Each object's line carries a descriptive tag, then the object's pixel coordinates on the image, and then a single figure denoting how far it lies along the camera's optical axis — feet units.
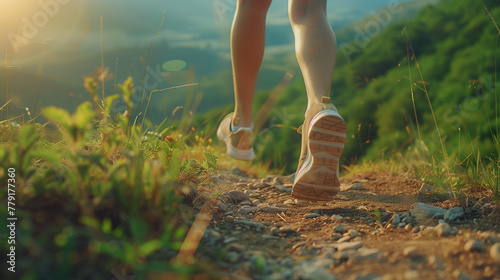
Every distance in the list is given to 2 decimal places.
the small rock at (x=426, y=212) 4.89
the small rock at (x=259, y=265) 3.14
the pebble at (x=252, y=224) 4.63
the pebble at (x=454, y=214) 4.74
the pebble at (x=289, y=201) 6.42
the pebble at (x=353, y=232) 4.42
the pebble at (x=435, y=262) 3.20
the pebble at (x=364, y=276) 3.06
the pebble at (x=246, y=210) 5.57
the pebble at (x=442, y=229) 4.08
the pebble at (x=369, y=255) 3.42
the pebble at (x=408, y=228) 4.58
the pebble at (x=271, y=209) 5.71
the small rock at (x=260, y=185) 7.97
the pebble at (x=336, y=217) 5.20
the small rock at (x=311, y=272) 3.06
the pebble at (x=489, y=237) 3.64
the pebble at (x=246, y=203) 6.16
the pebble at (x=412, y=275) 3.03
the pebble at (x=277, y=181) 8.52
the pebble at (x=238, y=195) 6.25
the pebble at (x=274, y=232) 4.43
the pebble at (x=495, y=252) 3.22
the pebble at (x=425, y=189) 6.75
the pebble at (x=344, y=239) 4.18
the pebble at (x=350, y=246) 3.78
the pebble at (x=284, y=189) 7.56
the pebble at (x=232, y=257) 3.38
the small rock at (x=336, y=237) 4.36
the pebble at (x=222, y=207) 5.22
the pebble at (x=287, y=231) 4.52
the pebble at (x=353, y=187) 7.78
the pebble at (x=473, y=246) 3.43
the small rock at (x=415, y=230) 4.44
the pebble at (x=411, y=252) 3.39
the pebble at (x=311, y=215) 5.36
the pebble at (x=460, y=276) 3.02
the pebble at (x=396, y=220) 4.87
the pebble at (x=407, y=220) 4.84
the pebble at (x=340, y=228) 4.64
